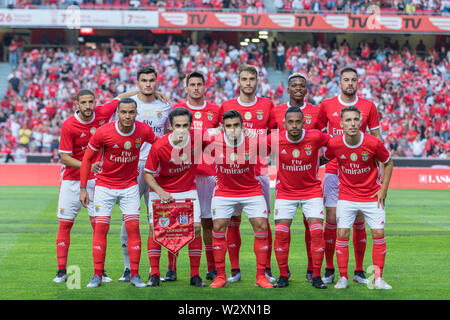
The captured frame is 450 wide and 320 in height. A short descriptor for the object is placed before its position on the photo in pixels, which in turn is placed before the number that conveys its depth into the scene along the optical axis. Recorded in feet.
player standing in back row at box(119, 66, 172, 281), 55.85
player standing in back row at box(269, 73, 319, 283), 55.06
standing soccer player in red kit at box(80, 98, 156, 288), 51.13
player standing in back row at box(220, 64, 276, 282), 54.75
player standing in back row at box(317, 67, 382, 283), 54.65
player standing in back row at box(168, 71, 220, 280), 55.57
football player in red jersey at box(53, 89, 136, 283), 54.13
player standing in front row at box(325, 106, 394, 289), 51.24
